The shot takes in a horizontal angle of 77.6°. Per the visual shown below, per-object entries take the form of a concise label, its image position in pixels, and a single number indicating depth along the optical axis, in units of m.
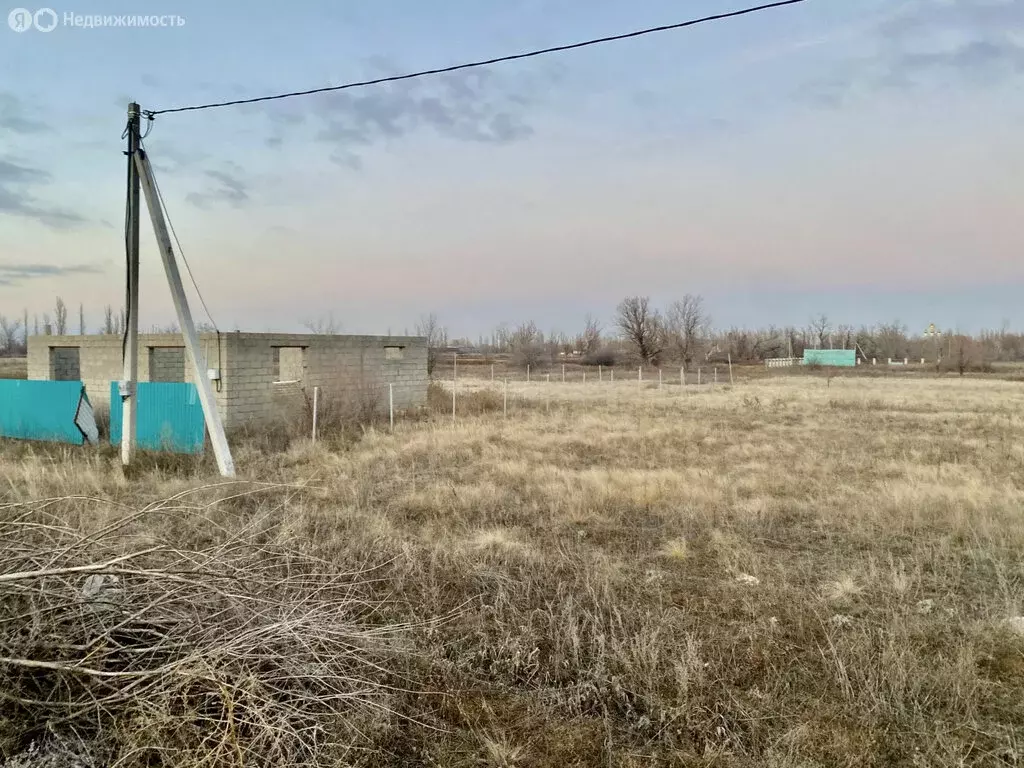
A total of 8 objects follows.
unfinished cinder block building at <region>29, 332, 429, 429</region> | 13.83
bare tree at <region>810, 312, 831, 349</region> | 94.31
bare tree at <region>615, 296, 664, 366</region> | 63.97
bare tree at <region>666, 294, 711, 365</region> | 64.88
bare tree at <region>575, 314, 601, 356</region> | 76.79
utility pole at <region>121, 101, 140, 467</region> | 8.92
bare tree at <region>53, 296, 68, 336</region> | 74.50
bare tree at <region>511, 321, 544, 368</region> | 61.18
